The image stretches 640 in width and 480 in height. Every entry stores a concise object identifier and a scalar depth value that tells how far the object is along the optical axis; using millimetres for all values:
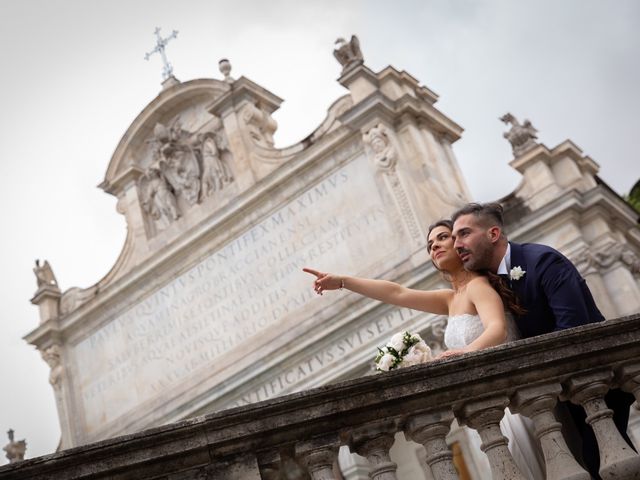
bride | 4934
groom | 4984
